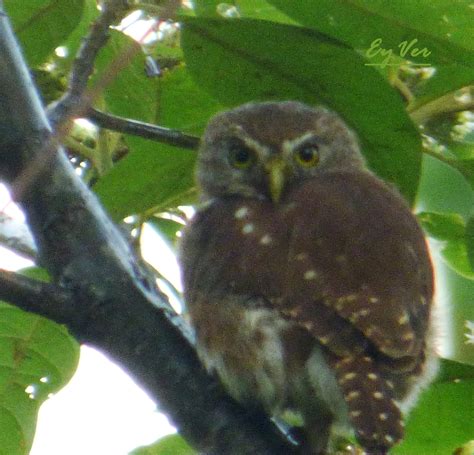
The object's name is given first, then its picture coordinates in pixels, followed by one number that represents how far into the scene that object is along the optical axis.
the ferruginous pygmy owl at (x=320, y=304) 4.52
